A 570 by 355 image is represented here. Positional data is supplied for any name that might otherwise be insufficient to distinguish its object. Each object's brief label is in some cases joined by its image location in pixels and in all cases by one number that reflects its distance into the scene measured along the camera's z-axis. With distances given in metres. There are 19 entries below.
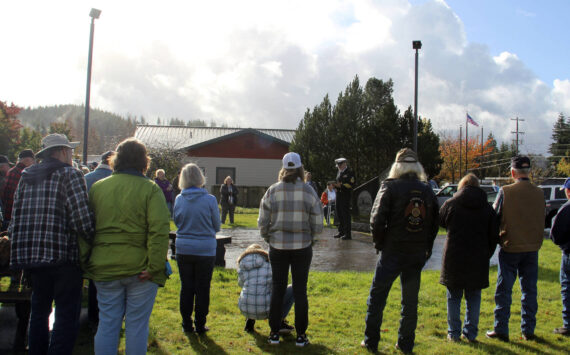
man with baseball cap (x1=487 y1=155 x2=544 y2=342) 5.42
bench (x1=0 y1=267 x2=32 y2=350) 4.75
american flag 47.38
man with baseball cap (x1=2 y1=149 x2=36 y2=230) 6.59
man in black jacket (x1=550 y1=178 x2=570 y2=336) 5.68
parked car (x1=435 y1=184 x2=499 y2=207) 20.89
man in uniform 11.88
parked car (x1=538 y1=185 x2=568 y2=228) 17.64
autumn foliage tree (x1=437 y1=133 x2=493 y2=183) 67.00
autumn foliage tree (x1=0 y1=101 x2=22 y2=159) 45.25
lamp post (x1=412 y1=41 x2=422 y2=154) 15.23
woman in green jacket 3.77
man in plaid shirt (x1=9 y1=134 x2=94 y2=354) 3.87
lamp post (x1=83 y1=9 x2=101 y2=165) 13.97
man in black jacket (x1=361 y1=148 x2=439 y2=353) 4.73
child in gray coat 5.36
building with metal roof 39.03
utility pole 72.46
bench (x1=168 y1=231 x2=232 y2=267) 9.05
